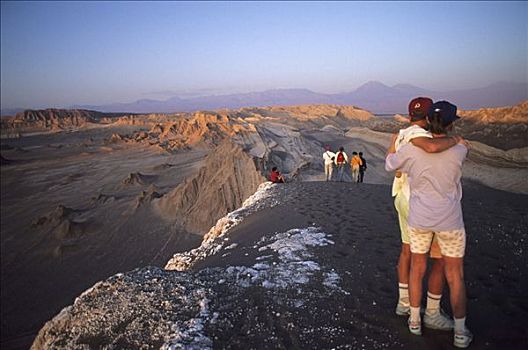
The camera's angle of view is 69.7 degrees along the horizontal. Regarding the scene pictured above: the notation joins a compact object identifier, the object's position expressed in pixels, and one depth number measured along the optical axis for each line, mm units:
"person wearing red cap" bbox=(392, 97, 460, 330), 2412
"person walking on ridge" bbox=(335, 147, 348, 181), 11883
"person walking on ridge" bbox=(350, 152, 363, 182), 11398
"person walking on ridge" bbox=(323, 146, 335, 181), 12266
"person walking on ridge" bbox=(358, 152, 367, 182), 11450
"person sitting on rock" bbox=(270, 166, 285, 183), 11469
